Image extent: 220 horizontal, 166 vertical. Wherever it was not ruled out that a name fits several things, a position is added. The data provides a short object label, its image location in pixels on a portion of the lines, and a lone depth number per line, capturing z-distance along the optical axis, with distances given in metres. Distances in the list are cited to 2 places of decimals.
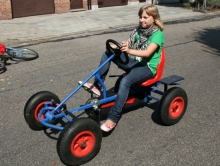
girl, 3.28
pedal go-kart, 2.75
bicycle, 5.96
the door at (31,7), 11.52
